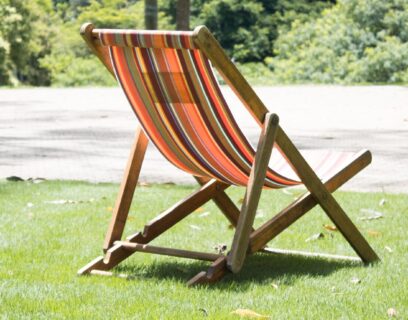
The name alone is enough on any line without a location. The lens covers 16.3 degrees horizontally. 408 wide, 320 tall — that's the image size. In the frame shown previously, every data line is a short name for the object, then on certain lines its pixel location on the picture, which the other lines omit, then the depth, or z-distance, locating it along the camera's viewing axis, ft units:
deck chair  18.99
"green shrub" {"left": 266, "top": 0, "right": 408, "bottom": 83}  124.92
